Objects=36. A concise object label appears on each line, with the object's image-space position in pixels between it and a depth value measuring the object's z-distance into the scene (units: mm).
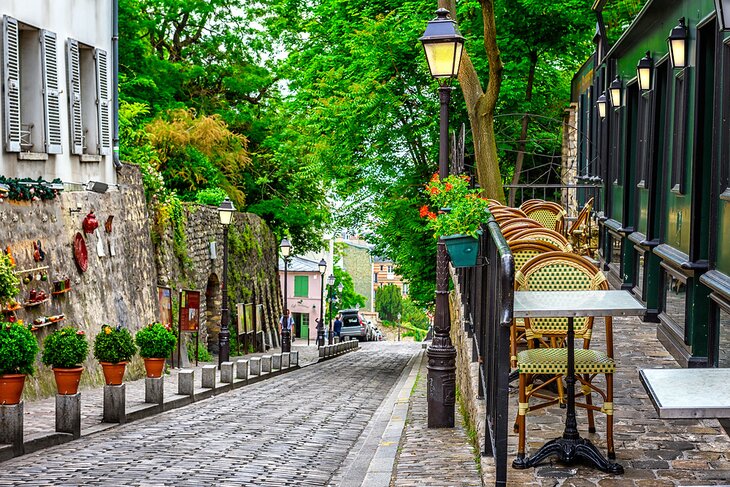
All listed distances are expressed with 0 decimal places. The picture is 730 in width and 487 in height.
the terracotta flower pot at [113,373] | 13688
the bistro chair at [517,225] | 11530
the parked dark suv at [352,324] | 63906
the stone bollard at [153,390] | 15367
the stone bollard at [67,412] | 11914
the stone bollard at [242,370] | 21562
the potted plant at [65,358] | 12188
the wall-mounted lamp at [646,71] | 13055
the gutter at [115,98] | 22047
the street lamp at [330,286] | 47134
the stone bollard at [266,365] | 24973
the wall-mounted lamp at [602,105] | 18516
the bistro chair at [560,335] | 6832
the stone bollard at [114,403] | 13516
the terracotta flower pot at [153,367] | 15609
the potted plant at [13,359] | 10766
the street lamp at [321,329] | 44047
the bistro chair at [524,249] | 9386
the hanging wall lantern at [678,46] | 10375
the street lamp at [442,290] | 11156
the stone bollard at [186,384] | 17203
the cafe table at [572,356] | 6332
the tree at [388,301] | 125375
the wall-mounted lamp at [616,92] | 16609
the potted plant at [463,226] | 9203
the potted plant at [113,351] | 13727
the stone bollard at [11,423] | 10568
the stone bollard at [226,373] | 20359
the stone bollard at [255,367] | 23483
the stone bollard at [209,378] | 18891
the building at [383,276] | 142875
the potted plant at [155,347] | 15664
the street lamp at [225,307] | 24297
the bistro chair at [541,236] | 10299
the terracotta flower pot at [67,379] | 12148
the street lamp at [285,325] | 33969
